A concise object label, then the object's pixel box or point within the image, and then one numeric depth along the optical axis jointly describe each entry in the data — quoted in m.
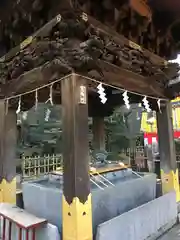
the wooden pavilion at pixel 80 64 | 2.98
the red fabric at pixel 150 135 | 12.51
